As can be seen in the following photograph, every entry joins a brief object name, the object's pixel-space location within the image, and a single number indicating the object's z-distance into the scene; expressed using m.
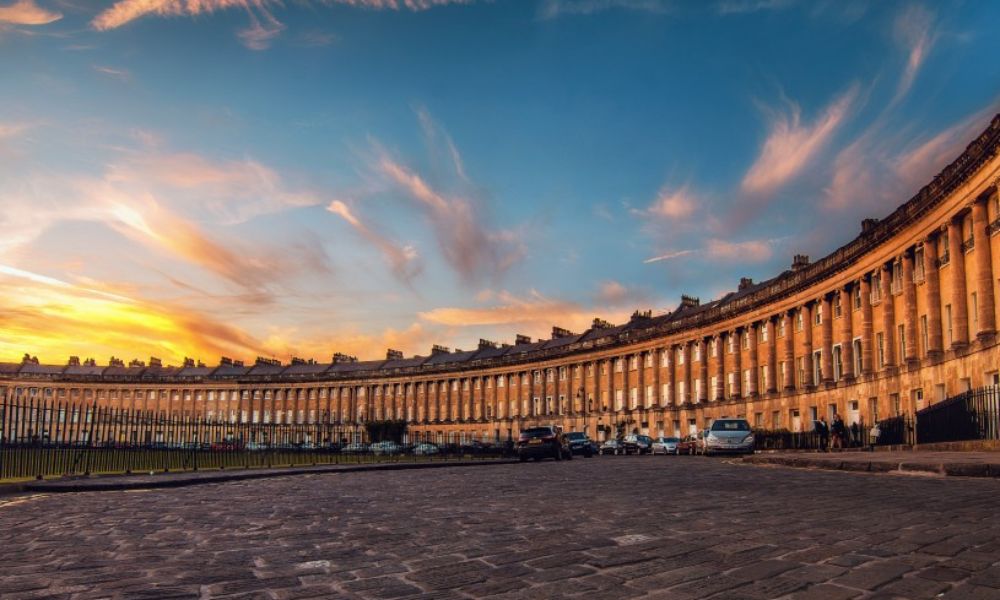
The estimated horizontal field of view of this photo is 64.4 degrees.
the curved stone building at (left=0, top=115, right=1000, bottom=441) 35.16
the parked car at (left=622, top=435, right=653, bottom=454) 57.66
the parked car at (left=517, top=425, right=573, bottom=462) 39.69
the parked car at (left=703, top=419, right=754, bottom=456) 38.47
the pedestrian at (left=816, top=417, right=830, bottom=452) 36.50
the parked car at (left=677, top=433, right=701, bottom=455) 48.13
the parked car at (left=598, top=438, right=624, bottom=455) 60.21
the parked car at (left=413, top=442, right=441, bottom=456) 52.69
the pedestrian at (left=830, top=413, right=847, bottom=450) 35.60
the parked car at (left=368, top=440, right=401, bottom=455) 60.39
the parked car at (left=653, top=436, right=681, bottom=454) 52.47
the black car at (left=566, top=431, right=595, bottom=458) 50.31
